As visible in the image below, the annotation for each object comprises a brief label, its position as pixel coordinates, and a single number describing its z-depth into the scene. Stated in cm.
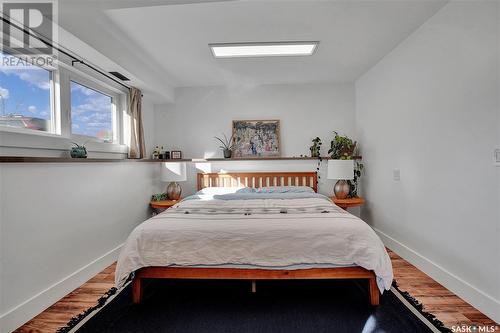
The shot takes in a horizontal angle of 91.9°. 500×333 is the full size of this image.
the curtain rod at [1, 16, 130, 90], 183
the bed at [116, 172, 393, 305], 196
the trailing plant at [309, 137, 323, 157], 405
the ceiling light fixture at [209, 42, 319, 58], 272
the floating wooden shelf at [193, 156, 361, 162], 408
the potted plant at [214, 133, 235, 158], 423
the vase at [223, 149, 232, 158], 412
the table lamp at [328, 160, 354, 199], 355
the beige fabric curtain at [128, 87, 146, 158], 344
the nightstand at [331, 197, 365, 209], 348
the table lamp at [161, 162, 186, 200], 366
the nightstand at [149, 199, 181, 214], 356
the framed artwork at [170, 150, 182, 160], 417
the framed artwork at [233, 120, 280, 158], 419
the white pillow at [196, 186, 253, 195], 347
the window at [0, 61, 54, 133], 191
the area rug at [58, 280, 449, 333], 176
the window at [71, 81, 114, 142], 265
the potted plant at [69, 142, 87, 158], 236
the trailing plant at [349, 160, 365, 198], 383
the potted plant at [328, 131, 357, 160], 389
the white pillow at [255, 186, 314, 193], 346
